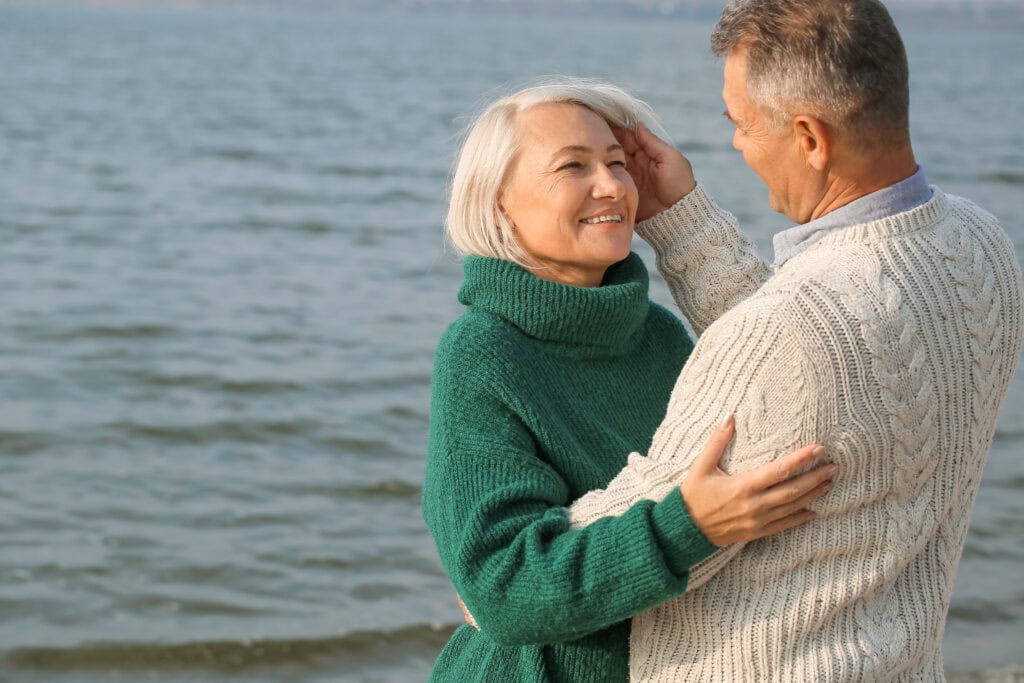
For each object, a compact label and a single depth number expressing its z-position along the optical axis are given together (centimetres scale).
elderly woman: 264
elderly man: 259
